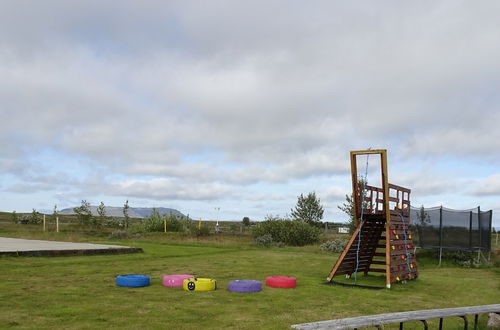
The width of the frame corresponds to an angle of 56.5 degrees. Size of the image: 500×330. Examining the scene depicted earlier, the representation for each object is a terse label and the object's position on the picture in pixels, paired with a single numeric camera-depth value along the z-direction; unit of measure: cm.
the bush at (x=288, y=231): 3055
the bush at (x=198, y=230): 3220
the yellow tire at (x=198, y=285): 1048
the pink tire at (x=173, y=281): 1108
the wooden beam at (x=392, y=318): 545
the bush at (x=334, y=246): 2427
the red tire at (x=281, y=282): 1136
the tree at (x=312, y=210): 4366
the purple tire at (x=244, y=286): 1052
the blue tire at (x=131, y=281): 1082
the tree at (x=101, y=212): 3862
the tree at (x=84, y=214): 3747
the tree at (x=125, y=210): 4056
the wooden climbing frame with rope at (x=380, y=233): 1248
